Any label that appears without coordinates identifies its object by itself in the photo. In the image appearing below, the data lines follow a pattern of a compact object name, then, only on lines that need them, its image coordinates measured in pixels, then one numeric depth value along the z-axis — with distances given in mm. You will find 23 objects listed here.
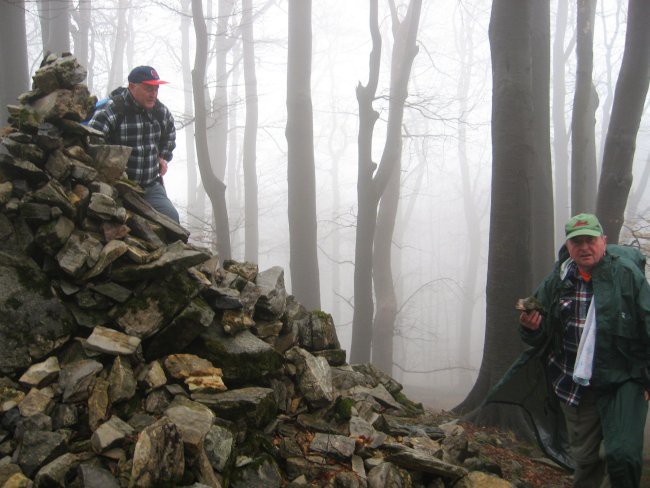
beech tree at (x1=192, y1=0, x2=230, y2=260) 9914
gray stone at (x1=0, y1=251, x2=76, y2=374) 3283
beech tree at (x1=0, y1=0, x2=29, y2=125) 7961
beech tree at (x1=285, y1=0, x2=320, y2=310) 10781
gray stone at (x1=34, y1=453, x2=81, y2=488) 2629
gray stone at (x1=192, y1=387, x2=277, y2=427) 3408
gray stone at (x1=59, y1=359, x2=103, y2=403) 3135
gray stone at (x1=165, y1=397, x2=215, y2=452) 2896
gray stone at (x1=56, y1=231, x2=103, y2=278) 3523
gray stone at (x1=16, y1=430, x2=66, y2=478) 2719
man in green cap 3248
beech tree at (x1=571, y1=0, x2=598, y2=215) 10062
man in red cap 4645
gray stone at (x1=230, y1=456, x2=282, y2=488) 3121
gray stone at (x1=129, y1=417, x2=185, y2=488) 2621
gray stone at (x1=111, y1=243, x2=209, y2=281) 3682
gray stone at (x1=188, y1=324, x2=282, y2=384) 3779
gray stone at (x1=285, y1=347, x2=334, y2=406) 4031
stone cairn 2891
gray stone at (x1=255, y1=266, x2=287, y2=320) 4410
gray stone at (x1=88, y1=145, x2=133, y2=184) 4215
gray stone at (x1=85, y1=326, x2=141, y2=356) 3348
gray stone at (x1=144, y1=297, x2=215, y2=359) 3650
